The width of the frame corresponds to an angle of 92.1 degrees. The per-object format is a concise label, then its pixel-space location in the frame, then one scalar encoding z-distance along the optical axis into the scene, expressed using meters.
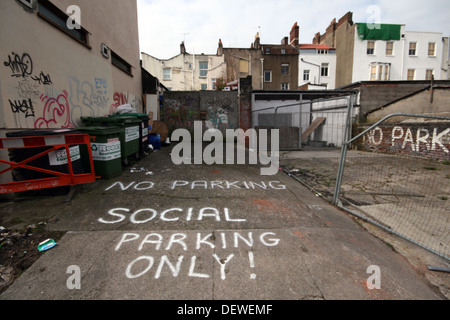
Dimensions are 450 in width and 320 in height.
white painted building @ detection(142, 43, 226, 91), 28.22
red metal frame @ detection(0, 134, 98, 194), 3.50
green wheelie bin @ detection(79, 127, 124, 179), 4.75
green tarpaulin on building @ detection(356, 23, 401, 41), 27.70
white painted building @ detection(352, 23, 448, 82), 28.17
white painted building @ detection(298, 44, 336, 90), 31.17
